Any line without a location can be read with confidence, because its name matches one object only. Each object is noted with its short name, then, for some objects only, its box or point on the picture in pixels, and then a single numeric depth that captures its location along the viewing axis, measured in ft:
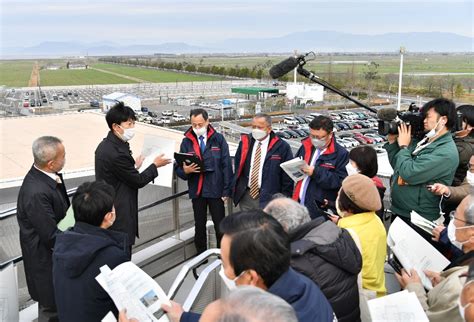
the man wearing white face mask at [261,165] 13.85
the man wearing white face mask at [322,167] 12.40
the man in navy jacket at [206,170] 14.03
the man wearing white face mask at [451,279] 6.69
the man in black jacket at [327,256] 6.51
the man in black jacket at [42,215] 9.37
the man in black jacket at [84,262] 6.94
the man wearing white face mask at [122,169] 11.66
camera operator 10.59
